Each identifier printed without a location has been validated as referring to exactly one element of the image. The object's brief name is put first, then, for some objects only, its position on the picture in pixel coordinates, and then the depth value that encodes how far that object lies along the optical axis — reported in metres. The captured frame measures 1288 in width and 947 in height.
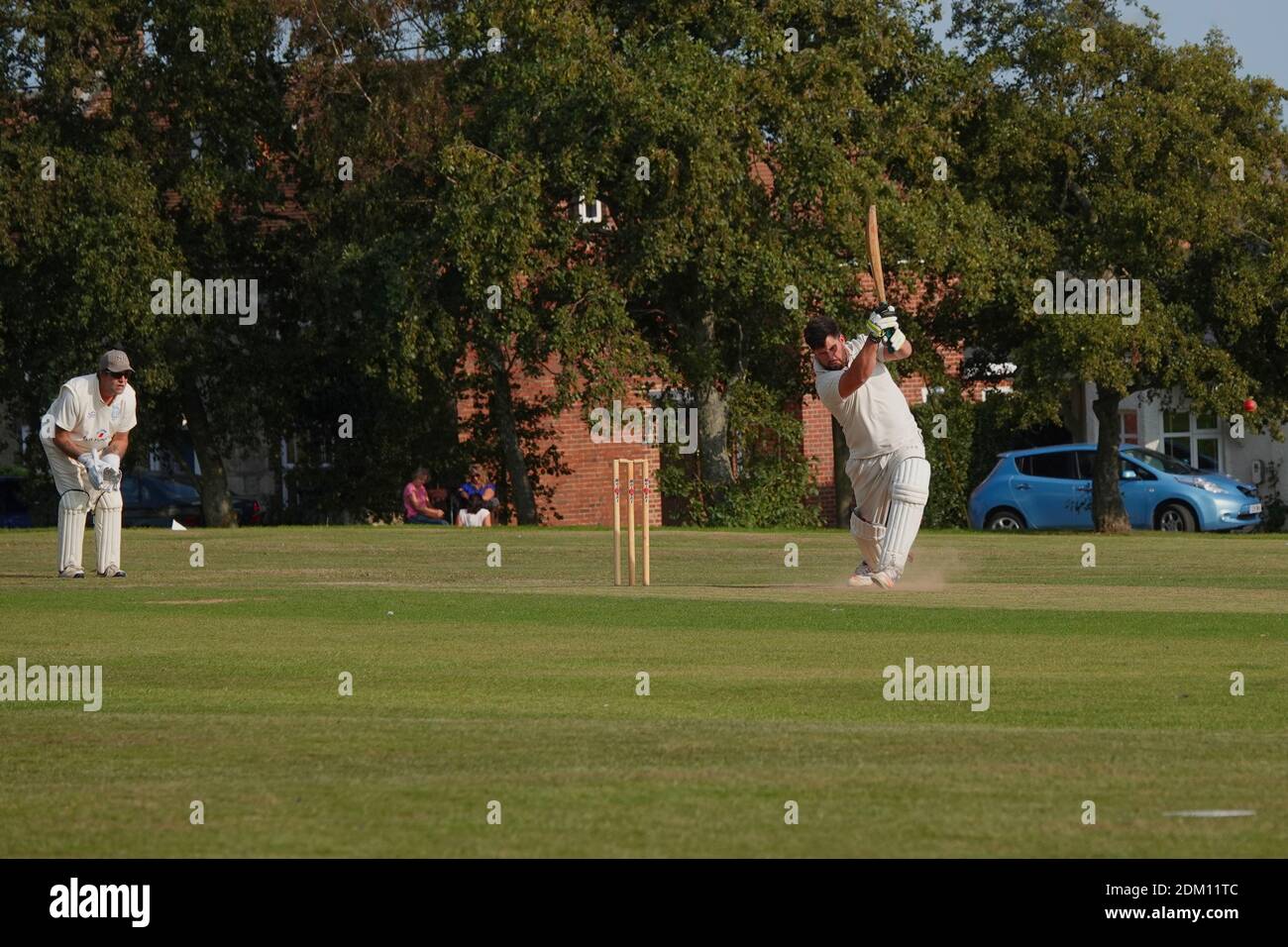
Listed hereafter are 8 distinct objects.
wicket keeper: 20.50
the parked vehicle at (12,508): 46.28
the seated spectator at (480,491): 37.81
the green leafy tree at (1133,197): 36.03
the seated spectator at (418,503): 38.00
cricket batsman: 17.77
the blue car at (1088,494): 40.53
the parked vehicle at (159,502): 45.10
